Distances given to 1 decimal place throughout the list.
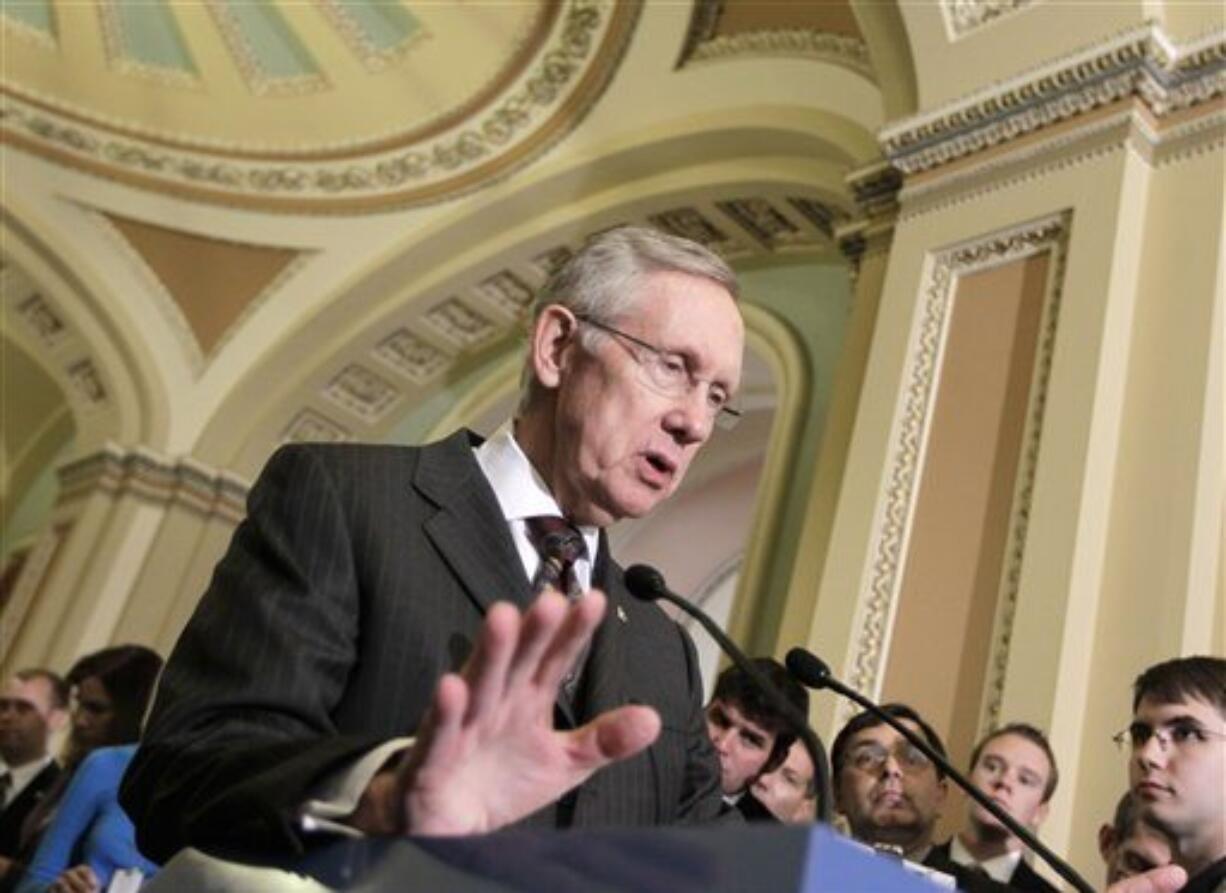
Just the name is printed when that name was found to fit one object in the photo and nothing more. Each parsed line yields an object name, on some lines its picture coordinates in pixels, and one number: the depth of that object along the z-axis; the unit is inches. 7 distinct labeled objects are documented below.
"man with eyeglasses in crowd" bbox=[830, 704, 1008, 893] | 109.1
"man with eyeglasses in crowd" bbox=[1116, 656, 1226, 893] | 86.8
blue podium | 27.6
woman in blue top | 113.3
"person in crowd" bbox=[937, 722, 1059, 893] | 110.6
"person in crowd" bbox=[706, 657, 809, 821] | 108.2
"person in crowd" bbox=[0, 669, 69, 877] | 161.4
